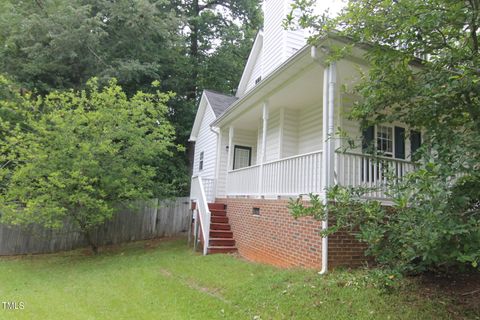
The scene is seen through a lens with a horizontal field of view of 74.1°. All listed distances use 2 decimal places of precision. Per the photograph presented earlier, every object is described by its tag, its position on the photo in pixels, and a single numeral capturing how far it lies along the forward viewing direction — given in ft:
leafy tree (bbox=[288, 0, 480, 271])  9.29
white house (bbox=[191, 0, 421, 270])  20.04
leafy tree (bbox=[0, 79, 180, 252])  30.55
